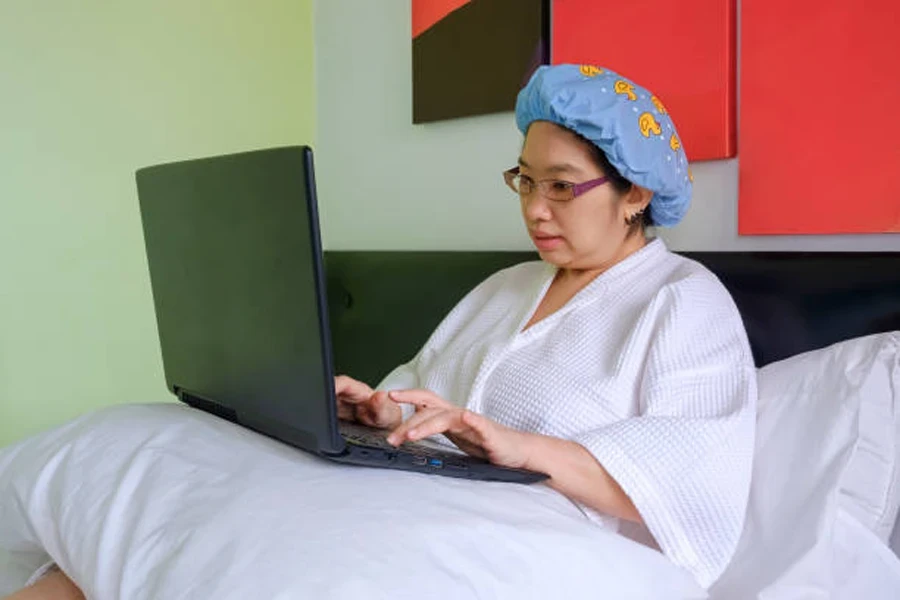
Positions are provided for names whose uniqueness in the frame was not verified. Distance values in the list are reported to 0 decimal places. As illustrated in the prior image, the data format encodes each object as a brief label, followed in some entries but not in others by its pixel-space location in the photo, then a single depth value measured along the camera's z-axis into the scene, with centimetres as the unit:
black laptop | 79
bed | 73
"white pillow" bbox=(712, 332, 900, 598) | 95
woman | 99
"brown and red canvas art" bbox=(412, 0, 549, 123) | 170
